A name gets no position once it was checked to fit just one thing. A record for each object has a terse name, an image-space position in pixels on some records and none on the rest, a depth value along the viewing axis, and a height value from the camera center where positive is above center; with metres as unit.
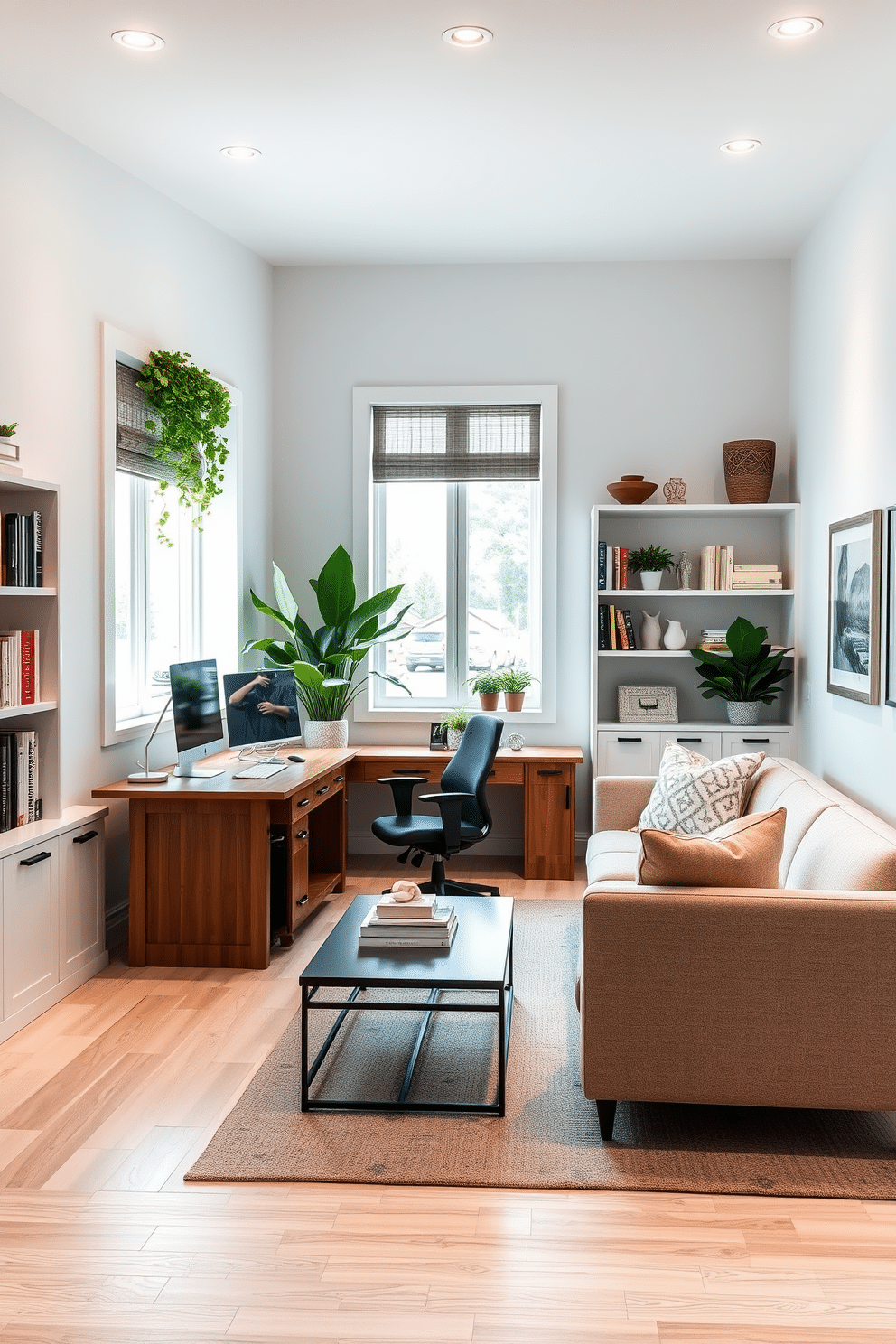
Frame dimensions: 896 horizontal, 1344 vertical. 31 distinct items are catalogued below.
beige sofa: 2.78 -0.88
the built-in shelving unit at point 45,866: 3.64 -0.78
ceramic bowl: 5.83 +0.75
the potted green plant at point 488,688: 6.10 -0.27
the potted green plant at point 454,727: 5.96 -0.47
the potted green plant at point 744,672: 5.65 -0.17
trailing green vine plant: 4.84 +0.95
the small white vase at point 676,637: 5.91 +0.00
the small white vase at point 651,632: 5.94 +0.03
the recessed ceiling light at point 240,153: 4.48 +1.91
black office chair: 4.88 -0.78
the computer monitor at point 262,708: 4.96 -0.32
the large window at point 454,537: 6.27 +0.55
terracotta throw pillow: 2.89 -0.57
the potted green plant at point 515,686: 6.09 -0.26
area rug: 2.72 -1.28
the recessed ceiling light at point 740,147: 4.43 +1.91
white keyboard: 4.60 -0.56
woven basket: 5.77 +0.86
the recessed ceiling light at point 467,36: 3.52 +1.86
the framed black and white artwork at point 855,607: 4.27 +0.12
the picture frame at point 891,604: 4.04 +0.12
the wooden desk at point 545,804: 5.75 -0.84
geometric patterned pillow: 4.01 -0.57
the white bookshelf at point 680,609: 5.84 +0.15
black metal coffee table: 3.02 -0.91
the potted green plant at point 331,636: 5.85 +0.00
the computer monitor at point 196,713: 4.41 -0.31
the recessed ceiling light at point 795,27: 3.45 +1.86
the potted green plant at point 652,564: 5.91 +0.38
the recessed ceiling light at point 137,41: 3.51 +1.85
